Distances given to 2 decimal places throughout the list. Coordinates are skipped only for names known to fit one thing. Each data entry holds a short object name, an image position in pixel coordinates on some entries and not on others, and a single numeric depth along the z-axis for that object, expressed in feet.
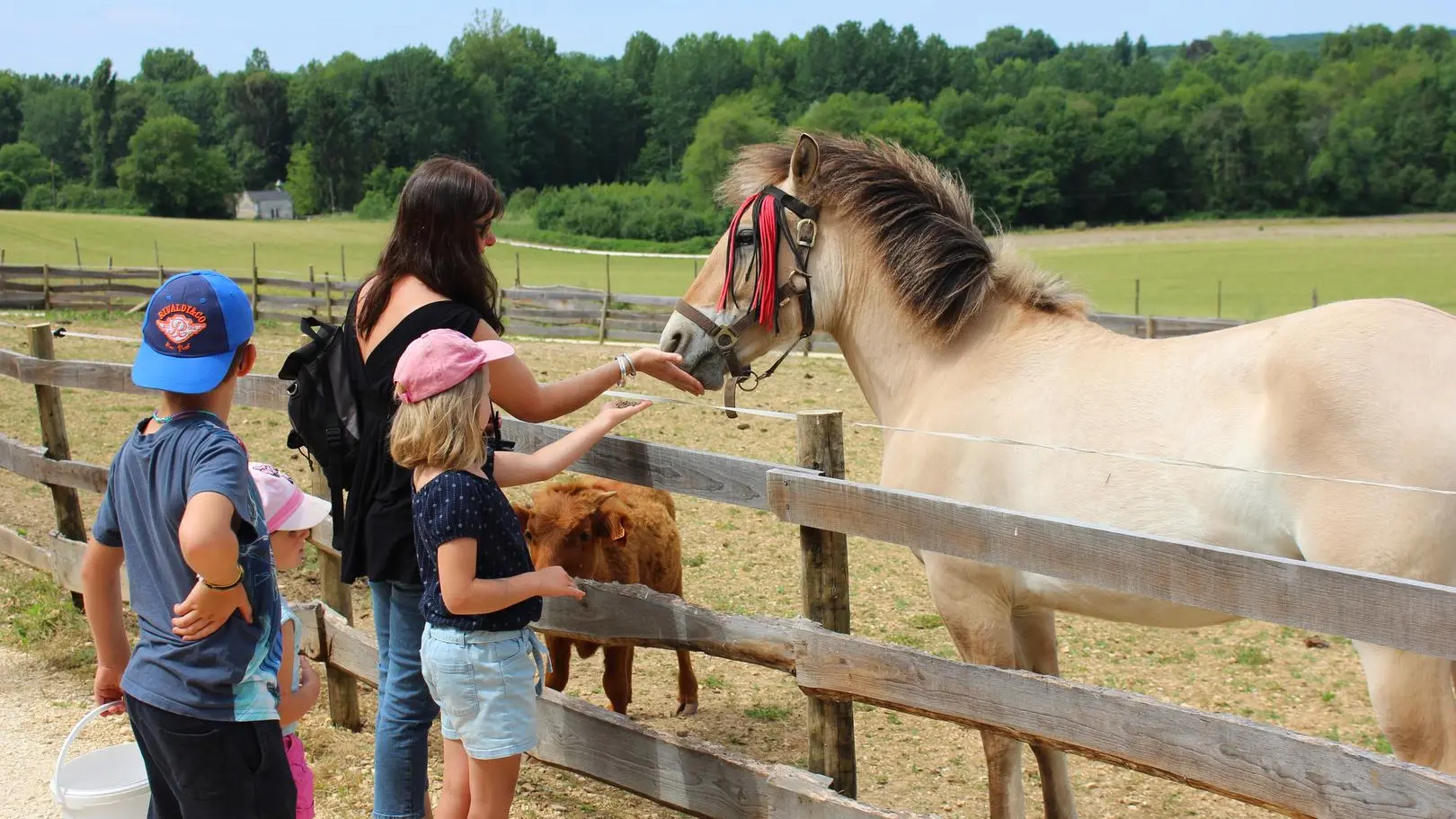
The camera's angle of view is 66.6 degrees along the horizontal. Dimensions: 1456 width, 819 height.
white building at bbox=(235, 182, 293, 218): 322.55
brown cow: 17.33
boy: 8.55
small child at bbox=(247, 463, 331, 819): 9.86
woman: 10.24
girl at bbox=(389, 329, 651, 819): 9.32
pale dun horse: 9.57
